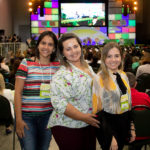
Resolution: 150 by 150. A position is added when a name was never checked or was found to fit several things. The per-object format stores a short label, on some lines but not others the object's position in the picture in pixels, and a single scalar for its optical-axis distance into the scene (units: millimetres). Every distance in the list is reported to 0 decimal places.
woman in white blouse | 1457
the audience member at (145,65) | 4324
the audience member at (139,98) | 2250
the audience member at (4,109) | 2488
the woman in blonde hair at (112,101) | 1526
